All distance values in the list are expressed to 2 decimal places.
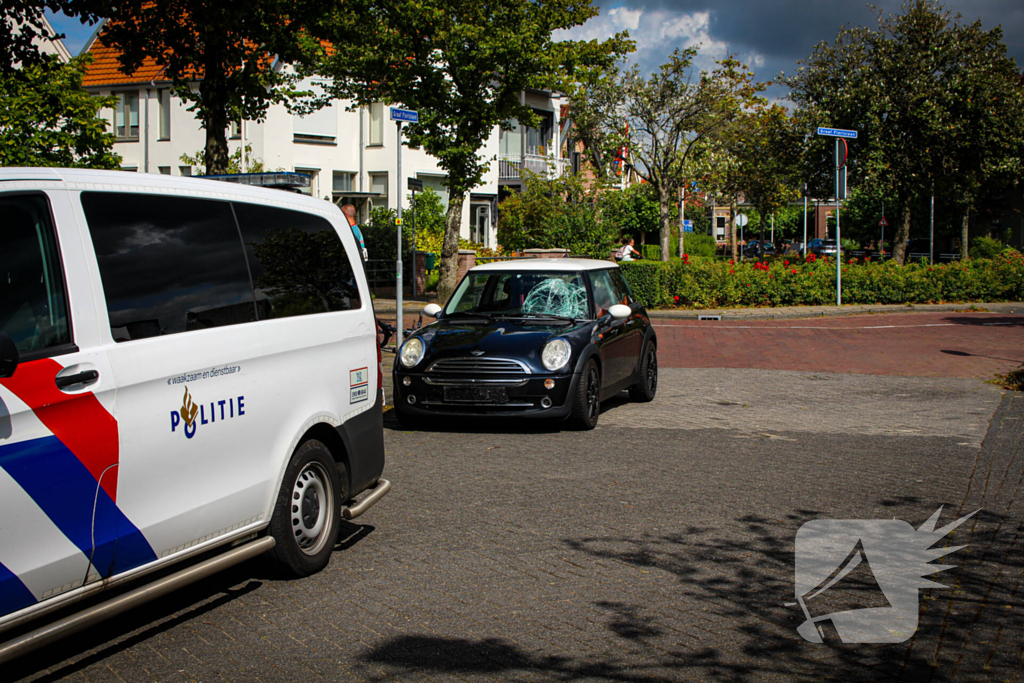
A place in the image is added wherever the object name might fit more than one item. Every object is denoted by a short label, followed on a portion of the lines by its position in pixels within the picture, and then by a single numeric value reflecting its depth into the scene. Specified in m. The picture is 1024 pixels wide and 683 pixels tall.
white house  37.72
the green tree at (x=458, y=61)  24.28
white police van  3.52
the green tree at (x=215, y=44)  15.87
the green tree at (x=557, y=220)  30.20
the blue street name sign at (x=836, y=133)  20.70
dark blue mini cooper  9.30
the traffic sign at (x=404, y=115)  13.03
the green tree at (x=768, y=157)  38.62
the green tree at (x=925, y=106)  33.62
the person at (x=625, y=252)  30.05
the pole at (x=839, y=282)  24.20
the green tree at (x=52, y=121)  21.84
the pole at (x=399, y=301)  14.03
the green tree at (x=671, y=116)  42.75
